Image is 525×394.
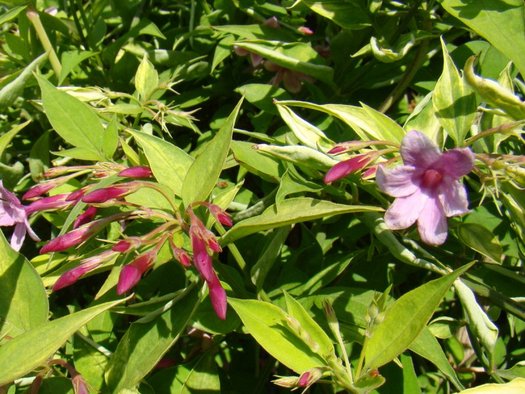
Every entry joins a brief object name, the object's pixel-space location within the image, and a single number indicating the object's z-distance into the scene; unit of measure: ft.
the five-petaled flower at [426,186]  0.73
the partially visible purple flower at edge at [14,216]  0.87
